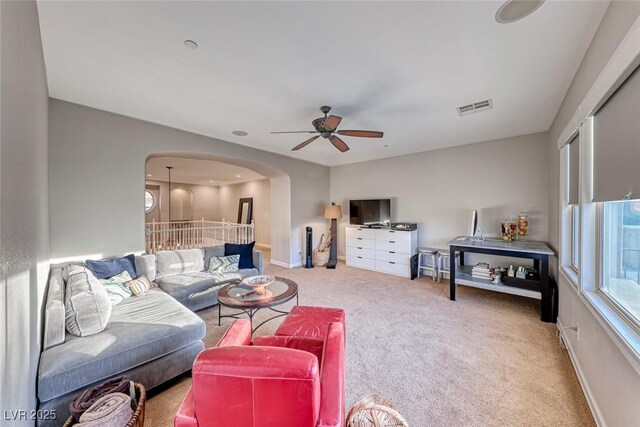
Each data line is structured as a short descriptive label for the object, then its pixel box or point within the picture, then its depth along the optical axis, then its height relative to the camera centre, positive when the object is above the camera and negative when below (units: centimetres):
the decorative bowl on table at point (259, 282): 249 -76
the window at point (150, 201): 935 +45
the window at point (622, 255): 144 -30
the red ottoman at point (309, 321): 190 -91
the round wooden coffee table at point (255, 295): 226 -84
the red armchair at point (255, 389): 87 -64
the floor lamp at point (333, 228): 577 -39
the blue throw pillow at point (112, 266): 272 -62
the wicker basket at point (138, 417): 134 -116
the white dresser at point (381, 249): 491 -80
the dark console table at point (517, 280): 299 -91
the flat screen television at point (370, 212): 557 -1
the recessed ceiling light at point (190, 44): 182 +128
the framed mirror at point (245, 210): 900 +8
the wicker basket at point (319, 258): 584 -111
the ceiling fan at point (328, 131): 283 +98
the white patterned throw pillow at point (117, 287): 248 -78
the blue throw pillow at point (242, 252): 396 -66
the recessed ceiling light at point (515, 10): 146 +126
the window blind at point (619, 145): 124 +39
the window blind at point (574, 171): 220 +38
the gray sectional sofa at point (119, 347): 152 -95
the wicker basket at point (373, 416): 112 -97
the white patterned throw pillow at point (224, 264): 364 -79
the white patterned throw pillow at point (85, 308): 183 -74
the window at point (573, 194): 224 +16
